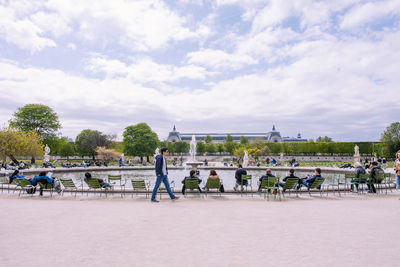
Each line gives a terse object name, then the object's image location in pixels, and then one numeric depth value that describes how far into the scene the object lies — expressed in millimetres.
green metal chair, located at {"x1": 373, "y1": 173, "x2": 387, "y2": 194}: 10169
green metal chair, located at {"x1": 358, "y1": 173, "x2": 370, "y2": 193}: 10023
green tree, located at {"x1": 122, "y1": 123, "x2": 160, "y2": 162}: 48344
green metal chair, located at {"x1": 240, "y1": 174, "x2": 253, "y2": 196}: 9516
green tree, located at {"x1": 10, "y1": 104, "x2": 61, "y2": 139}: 38969
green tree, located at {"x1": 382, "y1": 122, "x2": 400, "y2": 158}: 42612
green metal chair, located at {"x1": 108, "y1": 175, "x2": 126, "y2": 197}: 10289
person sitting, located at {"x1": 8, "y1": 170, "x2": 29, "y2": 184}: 10203
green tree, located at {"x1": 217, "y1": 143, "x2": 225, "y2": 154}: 78000
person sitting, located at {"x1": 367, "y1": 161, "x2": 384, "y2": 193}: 10008
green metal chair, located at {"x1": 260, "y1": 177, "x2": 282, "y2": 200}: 8898
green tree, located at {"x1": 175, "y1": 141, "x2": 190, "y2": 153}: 75312
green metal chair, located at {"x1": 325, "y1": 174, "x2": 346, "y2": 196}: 9906
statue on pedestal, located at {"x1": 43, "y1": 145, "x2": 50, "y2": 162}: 29000
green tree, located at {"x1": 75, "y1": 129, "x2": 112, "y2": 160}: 54812
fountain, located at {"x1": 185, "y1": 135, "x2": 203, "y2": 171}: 21759
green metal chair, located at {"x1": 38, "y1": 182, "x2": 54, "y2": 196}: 9422
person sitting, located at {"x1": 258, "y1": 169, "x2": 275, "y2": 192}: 9258
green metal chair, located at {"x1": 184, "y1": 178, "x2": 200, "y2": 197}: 8881
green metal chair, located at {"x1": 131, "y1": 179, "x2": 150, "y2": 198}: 8859
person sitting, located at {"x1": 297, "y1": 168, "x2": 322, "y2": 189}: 9432
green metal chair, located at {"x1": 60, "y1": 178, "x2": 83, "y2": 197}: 9297
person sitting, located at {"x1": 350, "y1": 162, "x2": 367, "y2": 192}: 10041
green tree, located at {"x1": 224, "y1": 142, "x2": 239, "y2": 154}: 73775
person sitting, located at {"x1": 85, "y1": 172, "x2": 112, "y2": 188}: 9347
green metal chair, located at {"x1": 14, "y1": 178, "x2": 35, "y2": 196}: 9336
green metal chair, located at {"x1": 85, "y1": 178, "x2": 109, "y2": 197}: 8992
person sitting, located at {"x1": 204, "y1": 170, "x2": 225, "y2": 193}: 9280
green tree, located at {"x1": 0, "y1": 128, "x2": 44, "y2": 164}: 26547
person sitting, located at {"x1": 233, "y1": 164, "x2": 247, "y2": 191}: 10000
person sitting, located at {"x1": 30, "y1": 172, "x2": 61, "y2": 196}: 9438
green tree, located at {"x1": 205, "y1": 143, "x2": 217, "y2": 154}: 77625
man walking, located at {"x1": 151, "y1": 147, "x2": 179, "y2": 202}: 7891
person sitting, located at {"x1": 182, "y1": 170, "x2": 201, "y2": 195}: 9078
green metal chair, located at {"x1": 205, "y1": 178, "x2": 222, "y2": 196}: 9016
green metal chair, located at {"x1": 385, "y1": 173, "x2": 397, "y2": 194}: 10667
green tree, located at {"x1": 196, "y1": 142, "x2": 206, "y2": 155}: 76438
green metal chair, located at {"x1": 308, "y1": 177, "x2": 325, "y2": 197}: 9211
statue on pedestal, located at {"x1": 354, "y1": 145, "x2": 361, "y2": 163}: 27672
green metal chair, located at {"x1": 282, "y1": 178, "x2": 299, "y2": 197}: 8781
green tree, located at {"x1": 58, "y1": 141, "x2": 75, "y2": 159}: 64062
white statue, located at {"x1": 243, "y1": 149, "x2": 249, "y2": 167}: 30375
